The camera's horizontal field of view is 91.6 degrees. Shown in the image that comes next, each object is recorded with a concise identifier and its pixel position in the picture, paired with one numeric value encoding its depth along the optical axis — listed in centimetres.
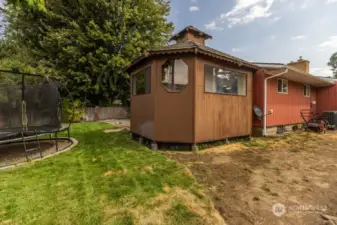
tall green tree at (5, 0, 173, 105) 1187
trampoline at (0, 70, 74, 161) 467
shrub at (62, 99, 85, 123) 1199
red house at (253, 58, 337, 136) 716
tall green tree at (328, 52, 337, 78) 3675
